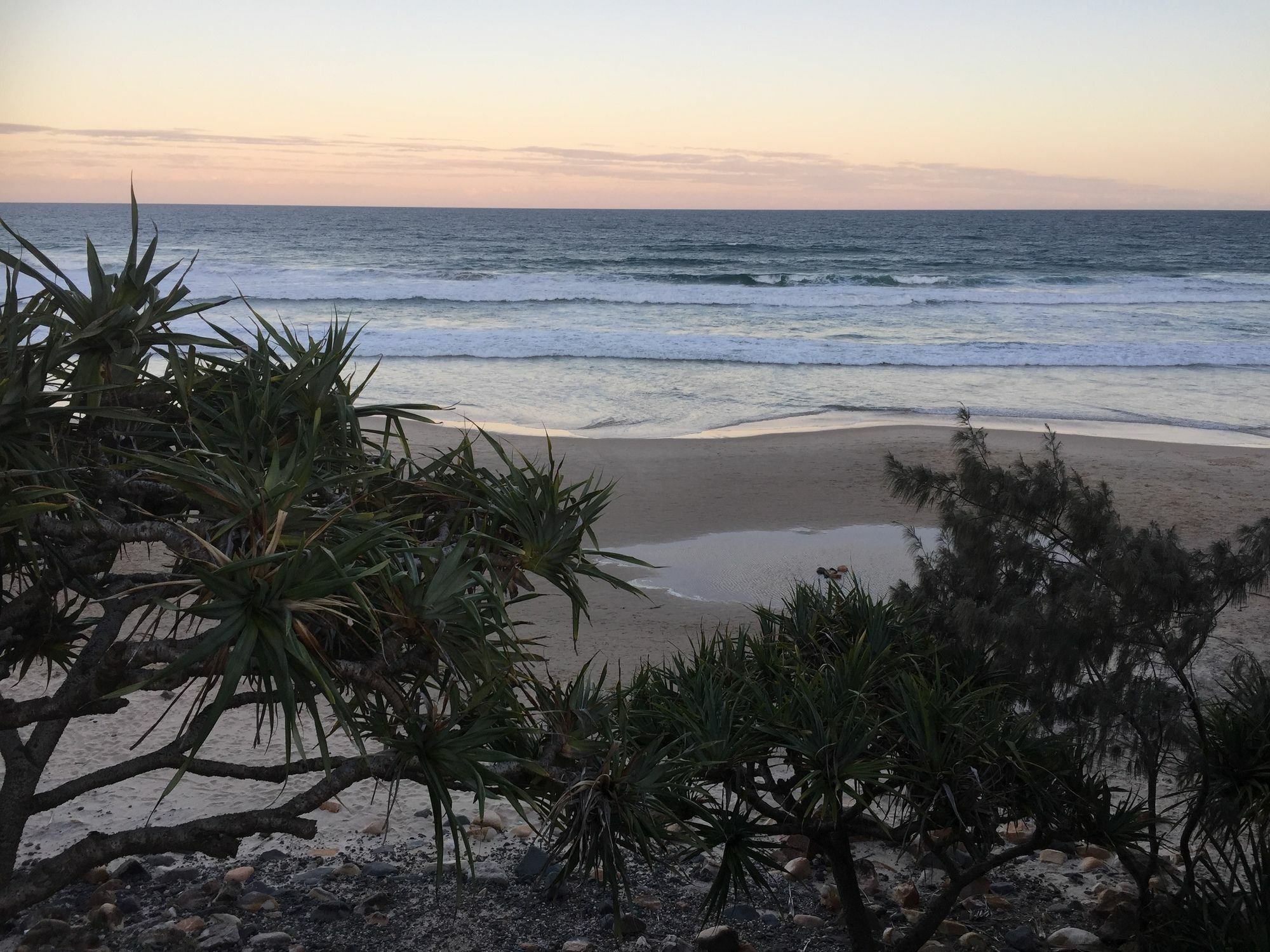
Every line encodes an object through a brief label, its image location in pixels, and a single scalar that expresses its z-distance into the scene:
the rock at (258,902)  4.36
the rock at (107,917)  4.09
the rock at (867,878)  4.72
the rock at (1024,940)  4.16
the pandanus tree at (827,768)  2.87
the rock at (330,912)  4.28
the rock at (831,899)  4.54
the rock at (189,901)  4.34
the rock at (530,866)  4.66
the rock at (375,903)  4.34
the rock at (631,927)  4.20
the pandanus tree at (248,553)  2.18
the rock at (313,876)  4.64
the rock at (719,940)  4.02
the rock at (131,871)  4.59
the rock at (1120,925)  4.07
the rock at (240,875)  4.60
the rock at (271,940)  4.01
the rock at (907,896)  4.56
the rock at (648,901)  4.47
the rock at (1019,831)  4.90
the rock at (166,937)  3.96
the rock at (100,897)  4.29
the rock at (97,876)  4.53
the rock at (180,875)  4.63
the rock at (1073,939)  4.13
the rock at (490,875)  4.62
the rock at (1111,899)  4.39
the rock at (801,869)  4.74
